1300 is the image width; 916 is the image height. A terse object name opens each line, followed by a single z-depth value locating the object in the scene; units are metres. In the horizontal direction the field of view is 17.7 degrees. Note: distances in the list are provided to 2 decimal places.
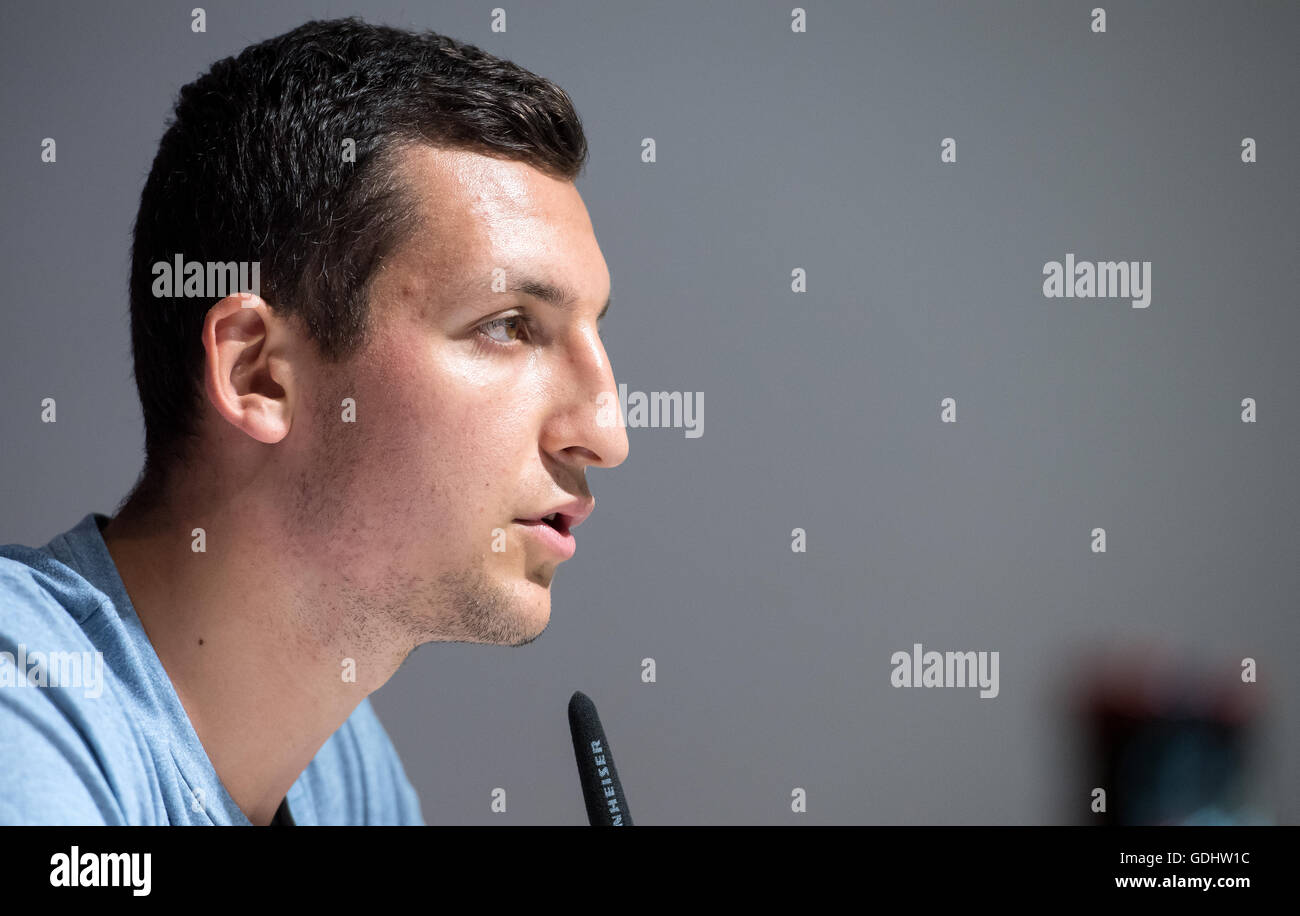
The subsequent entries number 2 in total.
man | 1.53
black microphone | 1.52
